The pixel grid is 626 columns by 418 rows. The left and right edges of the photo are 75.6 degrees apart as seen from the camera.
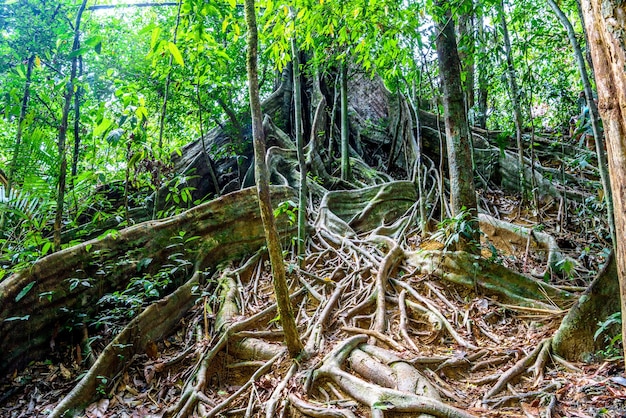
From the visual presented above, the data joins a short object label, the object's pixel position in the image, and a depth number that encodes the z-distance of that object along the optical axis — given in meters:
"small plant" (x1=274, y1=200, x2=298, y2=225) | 3.80
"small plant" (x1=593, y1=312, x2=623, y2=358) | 2.56
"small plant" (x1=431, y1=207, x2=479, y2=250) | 3.71
